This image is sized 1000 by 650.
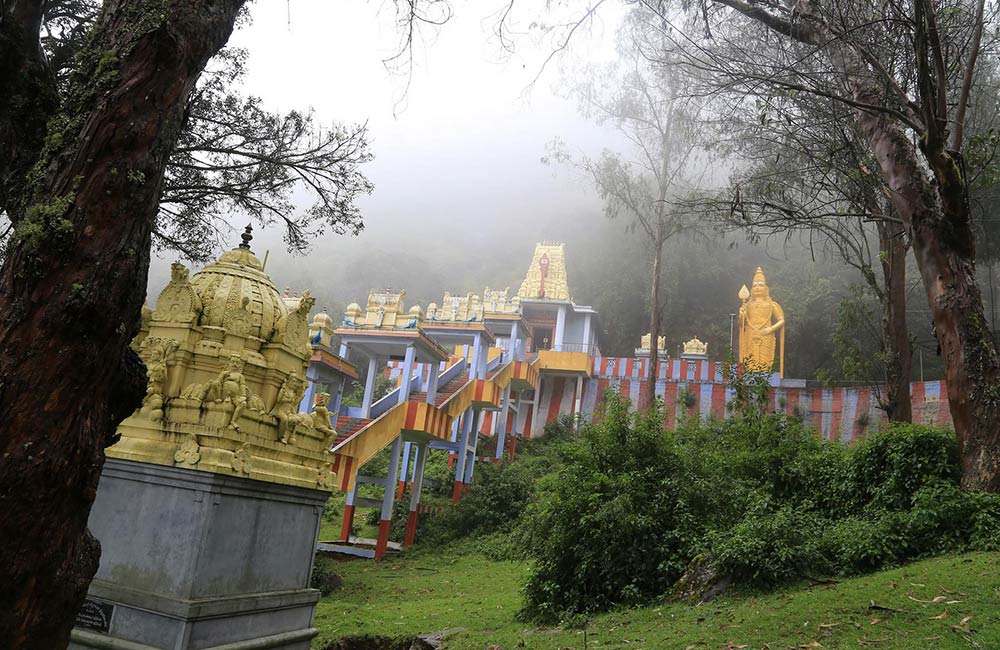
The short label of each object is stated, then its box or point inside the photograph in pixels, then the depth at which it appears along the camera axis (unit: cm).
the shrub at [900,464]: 696
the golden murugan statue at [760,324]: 2383
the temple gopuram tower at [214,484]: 518
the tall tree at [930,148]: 595
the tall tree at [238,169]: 747
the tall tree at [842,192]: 872
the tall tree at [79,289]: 225
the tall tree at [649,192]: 1936
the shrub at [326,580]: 1133
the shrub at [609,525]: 720
